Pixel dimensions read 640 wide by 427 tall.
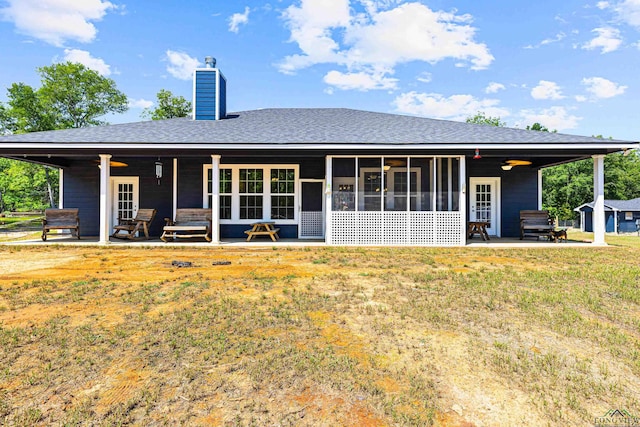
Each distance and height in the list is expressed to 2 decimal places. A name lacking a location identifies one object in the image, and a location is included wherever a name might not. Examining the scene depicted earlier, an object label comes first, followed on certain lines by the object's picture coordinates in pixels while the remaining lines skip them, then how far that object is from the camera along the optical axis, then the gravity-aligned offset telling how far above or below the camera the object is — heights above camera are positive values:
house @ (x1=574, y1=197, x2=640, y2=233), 28.72 -0.03
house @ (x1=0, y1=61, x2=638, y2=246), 8.98 +1.43
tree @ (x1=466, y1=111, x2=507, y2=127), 40.12 +11.48
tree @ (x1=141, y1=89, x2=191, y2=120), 28.38 +9.23
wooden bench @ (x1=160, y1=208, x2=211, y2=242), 9.73 -0.27
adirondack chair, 10.05 -0.32
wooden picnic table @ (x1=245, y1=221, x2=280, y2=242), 9.91 -0.50
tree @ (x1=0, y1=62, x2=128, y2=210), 24.50 +8.27
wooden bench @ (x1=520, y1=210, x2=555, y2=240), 10.43 -0.20
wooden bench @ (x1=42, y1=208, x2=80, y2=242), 9.80 -0.19
